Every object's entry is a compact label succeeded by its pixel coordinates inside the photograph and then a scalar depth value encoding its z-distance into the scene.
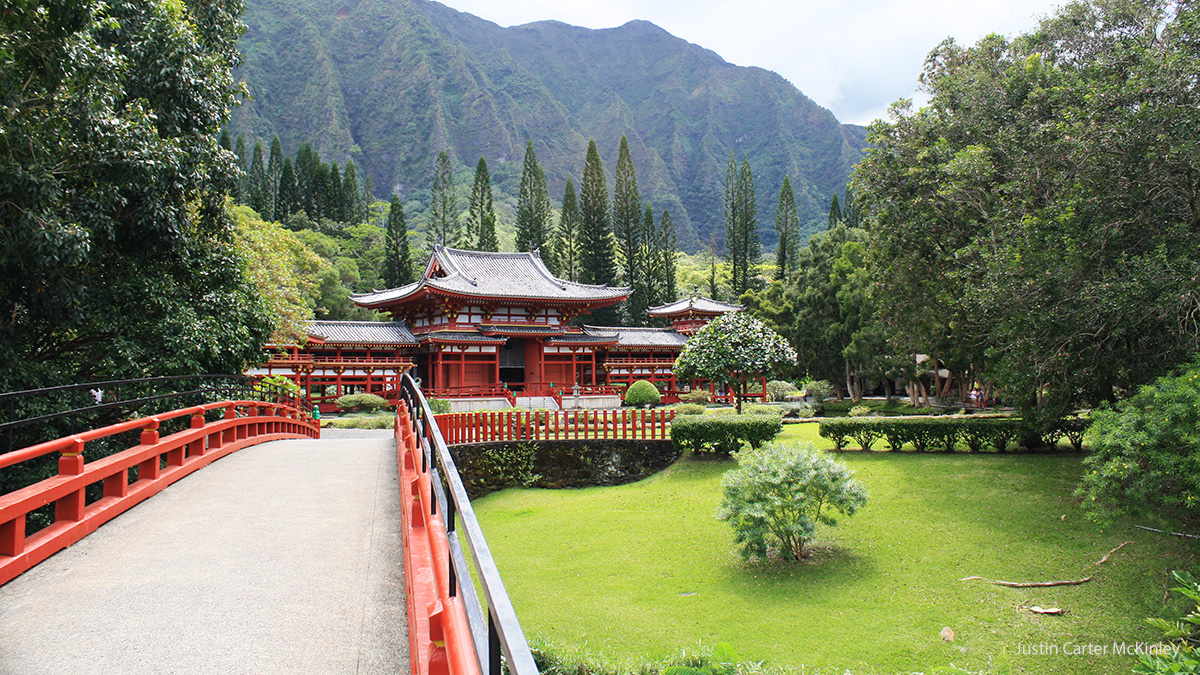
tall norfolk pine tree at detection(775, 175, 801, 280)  54.62
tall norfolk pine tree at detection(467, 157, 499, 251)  53.41
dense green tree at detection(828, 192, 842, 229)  50.75
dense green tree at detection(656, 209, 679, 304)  50.53
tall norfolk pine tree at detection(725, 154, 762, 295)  53.50
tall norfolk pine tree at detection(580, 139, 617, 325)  49.44
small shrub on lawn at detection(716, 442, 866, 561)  9.17
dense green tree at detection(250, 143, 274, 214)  50.16
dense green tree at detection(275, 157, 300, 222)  54.94
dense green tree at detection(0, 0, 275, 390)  7.39
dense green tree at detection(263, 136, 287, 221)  60.31
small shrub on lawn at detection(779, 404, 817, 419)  26.31
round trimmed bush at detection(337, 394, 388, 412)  24.91
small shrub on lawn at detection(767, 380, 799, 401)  32.48
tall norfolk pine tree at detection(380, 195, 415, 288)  46.69
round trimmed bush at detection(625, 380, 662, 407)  25.30
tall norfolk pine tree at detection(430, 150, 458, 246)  56.00
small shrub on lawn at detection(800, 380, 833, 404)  34.69
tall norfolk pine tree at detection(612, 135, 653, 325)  50.94
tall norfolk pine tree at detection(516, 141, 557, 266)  49.75
